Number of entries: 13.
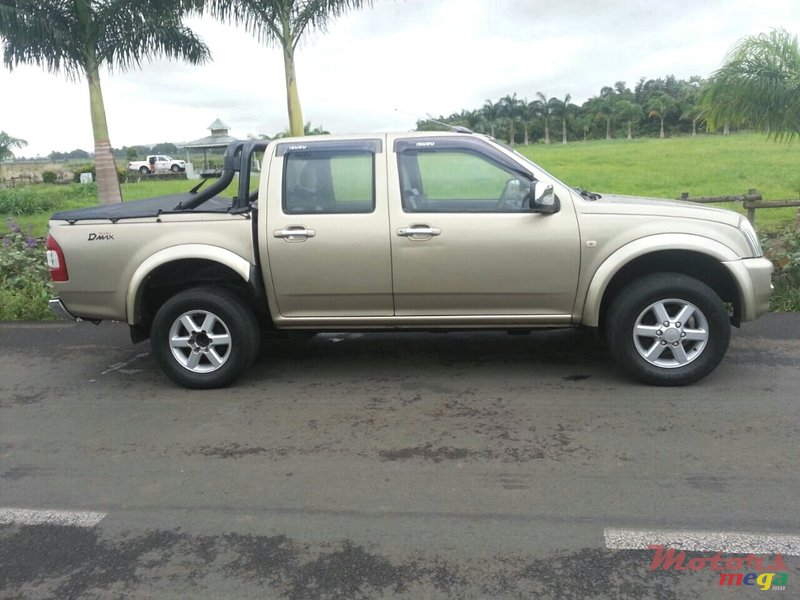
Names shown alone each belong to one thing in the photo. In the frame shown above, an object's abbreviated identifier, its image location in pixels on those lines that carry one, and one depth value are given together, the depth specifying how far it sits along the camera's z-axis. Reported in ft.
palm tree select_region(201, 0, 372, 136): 34.24
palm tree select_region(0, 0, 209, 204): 33.12
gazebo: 110.13
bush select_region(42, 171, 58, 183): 123.54
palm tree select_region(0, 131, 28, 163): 113.50
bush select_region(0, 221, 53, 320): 26.71
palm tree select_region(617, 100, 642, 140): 198.08
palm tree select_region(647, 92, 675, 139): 196.34
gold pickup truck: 16.08
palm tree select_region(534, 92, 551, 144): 174.70
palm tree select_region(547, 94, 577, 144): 180.86
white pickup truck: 143.84
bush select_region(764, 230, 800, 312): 24.14
